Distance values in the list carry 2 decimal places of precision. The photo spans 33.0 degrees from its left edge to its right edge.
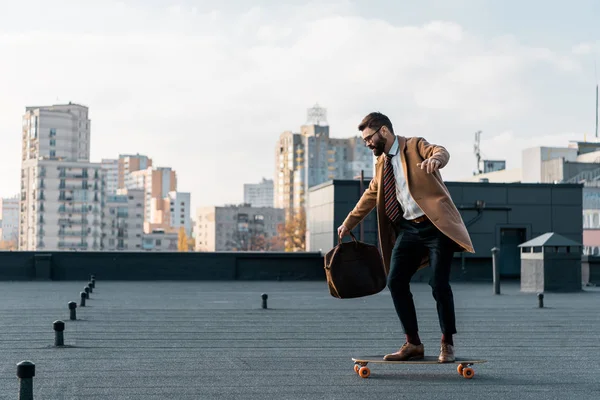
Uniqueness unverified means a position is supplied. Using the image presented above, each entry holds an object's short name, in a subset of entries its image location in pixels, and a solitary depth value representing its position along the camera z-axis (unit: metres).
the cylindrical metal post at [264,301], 16.88
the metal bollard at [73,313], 13.92
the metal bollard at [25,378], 6.04
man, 8.02
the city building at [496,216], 32.66
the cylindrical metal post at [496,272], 23.59
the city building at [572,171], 97.56
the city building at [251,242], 183.45
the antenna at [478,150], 113.00
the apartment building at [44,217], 198.50
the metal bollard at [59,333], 10.20
